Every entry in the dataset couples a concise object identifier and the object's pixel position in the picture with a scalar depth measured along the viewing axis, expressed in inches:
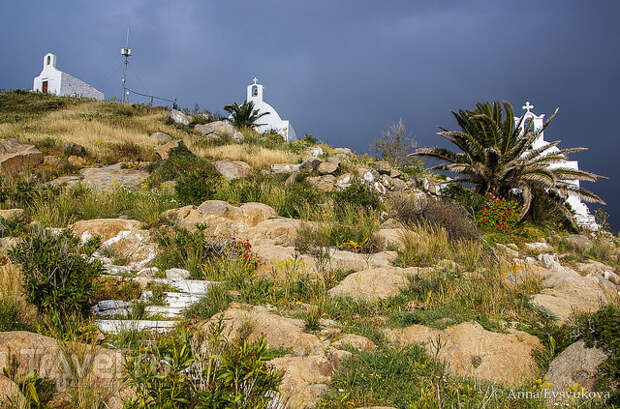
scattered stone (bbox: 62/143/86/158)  547.8
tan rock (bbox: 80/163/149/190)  423.2
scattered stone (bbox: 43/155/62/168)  496.8
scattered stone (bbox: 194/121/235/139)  731.9
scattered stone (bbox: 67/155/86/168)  518.7
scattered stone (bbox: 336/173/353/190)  446.9
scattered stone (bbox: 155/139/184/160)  549.0
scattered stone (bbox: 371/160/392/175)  554.6
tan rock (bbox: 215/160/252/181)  473.1
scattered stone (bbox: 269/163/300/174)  511.2
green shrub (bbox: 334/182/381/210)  364.2
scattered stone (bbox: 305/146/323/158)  680.6
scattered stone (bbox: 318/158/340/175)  494.9
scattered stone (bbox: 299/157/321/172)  512.5
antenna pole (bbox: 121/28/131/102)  1264.8
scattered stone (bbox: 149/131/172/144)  683.4
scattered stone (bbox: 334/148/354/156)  734.5
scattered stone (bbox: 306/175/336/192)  444.1
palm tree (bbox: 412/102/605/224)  442.3
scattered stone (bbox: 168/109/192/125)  847.8
